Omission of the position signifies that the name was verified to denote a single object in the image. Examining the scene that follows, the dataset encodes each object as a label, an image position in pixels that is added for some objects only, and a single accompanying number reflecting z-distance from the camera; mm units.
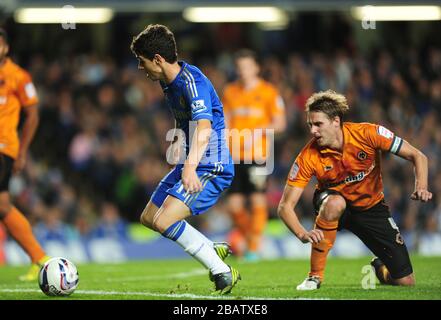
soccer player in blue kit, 13047
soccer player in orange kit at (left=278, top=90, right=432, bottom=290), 13516
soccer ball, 13266
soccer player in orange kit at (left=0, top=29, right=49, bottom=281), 17437
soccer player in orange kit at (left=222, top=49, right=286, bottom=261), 22234
